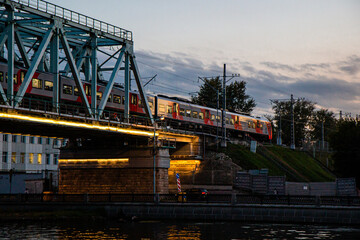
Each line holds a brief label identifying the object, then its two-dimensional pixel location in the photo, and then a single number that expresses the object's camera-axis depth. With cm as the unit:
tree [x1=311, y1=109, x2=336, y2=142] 15575
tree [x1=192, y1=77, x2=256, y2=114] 14012
